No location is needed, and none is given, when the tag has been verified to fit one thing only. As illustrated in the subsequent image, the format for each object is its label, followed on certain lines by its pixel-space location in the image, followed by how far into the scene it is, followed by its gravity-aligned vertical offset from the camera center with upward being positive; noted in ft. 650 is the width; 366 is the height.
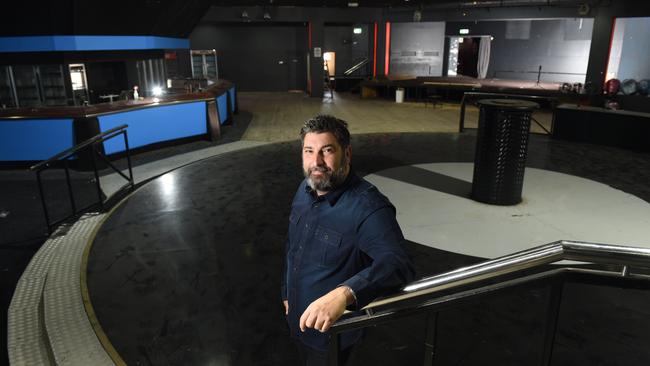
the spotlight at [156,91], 32.62 -2.27
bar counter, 23.32 -3.58
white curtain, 60.39 +0.43
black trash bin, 16.25 -3.26
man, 5.11 -2.18
